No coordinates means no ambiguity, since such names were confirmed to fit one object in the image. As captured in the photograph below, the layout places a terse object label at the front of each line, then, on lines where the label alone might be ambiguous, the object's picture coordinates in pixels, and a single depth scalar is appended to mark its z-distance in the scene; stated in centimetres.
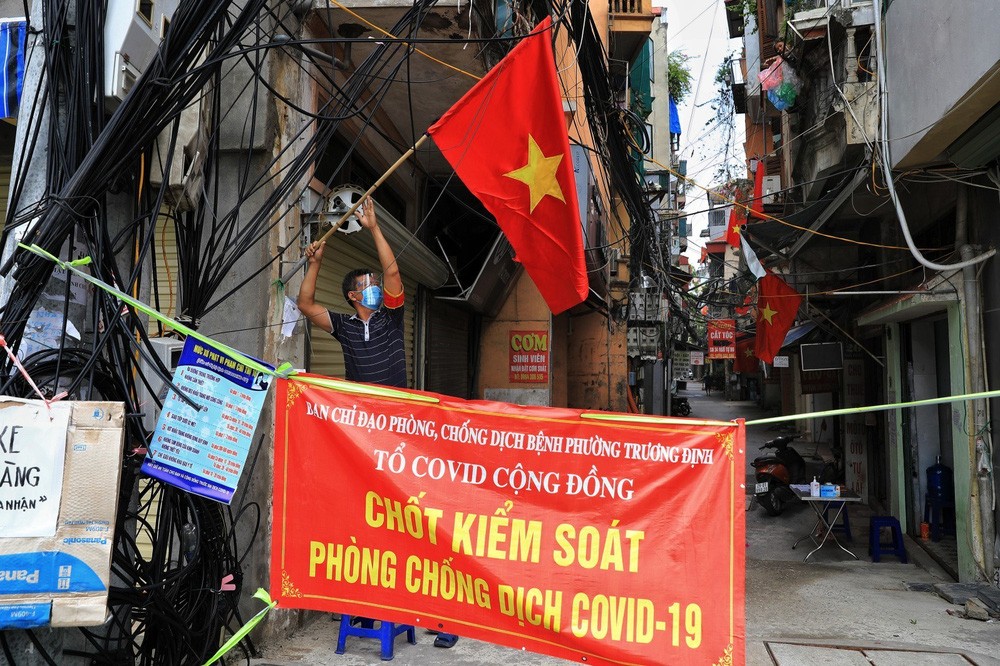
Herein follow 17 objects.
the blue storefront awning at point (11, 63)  336
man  475
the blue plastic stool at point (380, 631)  461
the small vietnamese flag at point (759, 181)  1481
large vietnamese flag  447
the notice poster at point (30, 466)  249
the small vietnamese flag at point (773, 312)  1178
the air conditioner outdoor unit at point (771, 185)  1555
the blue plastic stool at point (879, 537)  833
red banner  301
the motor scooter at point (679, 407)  2795
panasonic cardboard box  246
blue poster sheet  321
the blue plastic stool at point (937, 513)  886
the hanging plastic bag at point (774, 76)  954
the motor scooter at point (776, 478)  1072
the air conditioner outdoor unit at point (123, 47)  311
